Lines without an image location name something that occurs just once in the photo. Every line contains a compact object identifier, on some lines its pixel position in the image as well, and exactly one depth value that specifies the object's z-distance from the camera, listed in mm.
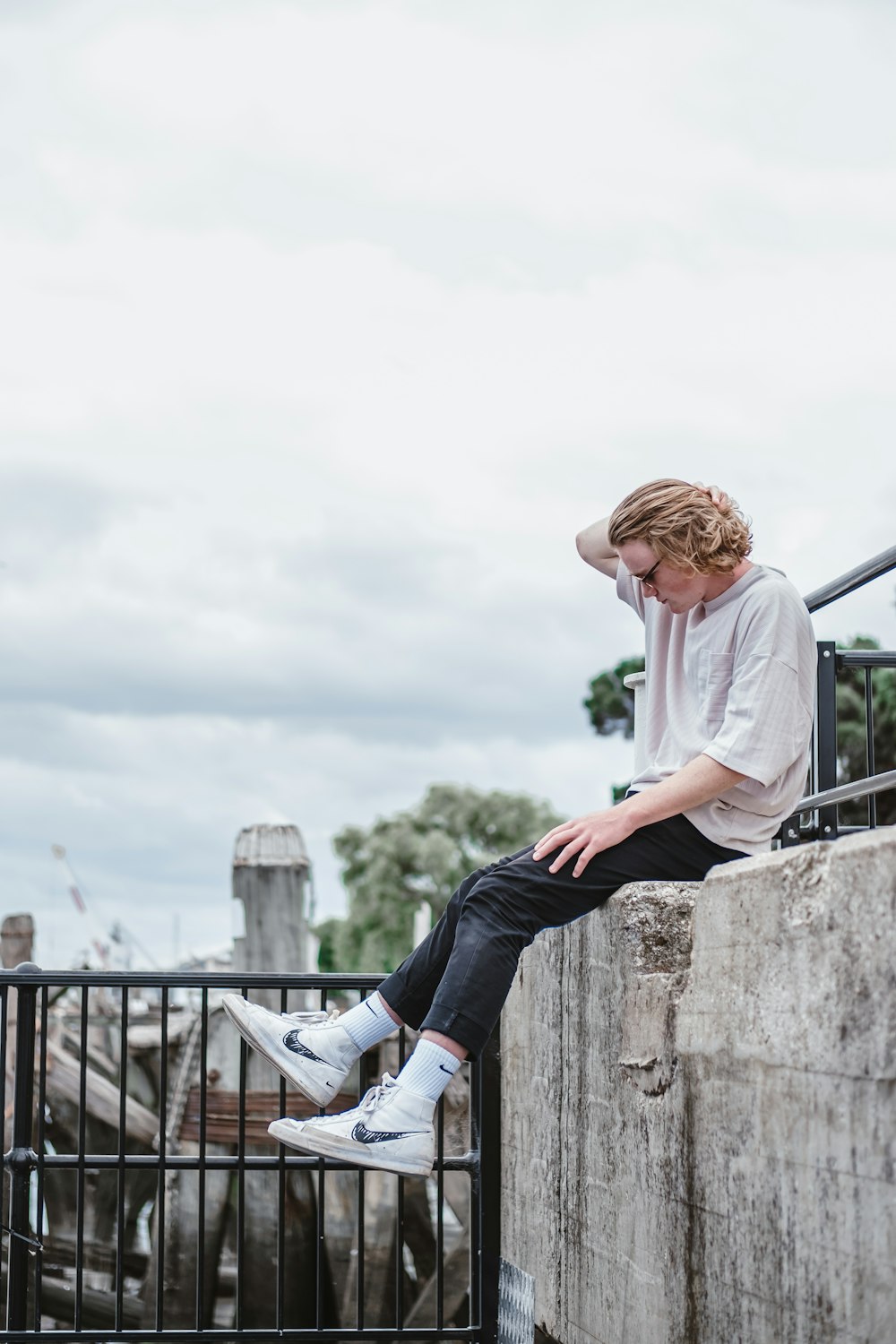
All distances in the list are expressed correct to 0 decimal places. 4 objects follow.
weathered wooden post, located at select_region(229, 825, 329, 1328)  9891
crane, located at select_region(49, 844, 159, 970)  59875
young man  3564
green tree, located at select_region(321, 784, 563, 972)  30359
